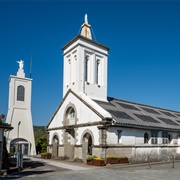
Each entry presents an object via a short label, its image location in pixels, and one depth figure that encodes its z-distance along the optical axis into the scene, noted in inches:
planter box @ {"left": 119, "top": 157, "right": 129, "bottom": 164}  864.6
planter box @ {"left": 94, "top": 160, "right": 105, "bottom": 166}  812.0
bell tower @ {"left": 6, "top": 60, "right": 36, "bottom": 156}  1505.9
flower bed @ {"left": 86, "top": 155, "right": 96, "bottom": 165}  851.5
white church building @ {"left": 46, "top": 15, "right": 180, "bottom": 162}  898.1
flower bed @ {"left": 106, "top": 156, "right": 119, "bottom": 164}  836.6
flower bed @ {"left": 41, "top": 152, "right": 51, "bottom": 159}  1168.0
